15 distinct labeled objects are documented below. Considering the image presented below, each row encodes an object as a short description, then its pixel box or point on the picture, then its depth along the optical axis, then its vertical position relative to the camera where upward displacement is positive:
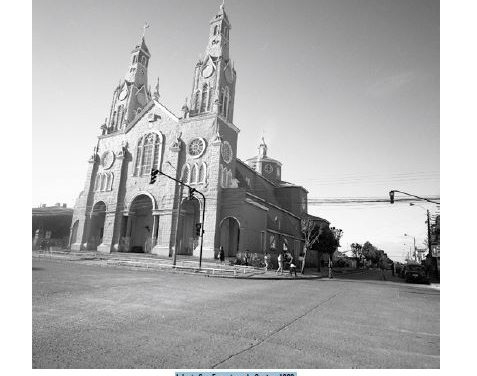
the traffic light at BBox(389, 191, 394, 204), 16.15 +2.44
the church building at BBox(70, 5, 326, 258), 30.88 +5.54
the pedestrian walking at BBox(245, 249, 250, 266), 25.95 -2.11
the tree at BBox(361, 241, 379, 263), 88.51 -3.76
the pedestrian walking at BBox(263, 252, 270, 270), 23.69 -2.26
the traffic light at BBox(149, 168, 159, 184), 18.08 +3.01
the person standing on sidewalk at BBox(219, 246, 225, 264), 26.42 -2.27
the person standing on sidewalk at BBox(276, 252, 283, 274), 22.23 -2.07
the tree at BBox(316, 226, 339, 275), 42.05 -0.71
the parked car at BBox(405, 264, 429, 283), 24.66 -2.56
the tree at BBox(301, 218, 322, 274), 42.06 +0.77
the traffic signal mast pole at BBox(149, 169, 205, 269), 18.08 +3.01
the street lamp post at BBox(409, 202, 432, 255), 21.20 +1.04
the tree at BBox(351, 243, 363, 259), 77.12 -2.36
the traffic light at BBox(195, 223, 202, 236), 20.61 +0.02
